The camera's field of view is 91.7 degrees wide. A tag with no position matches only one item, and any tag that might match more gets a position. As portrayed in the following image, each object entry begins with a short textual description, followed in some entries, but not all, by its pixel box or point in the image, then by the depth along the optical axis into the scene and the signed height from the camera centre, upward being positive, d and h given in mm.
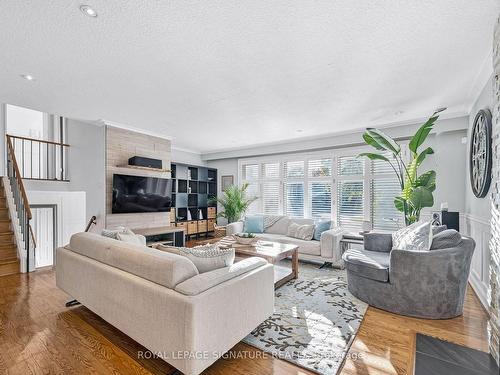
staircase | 3730 -879
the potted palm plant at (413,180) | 3387 +127
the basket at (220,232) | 6286 -1180
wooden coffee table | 3322 -903
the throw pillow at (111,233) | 2641 -478
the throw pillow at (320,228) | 4586 -742
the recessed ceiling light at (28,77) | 2809 +1339
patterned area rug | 1872 -1293
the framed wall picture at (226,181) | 7328 +258
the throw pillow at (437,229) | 2961 -503
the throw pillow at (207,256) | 1862 -526
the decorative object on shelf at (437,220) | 3916 -515
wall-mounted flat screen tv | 4688 -81
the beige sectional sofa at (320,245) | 4074 -987
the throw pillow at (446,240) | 2459 -533
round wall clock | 2672 +410
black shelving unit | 6504 -182
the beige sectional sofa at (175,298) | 1460 -772
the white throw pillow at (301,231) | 4668 -834
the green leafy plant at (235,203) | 6461 -363
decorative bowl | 4038 -827
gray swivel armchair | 2404 -936
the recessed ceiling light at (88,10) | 1774 +1342
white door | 5129 -918
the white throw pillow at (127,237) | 2574 -507
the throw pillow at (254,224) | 5473 -791
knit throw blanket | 5574 -708
